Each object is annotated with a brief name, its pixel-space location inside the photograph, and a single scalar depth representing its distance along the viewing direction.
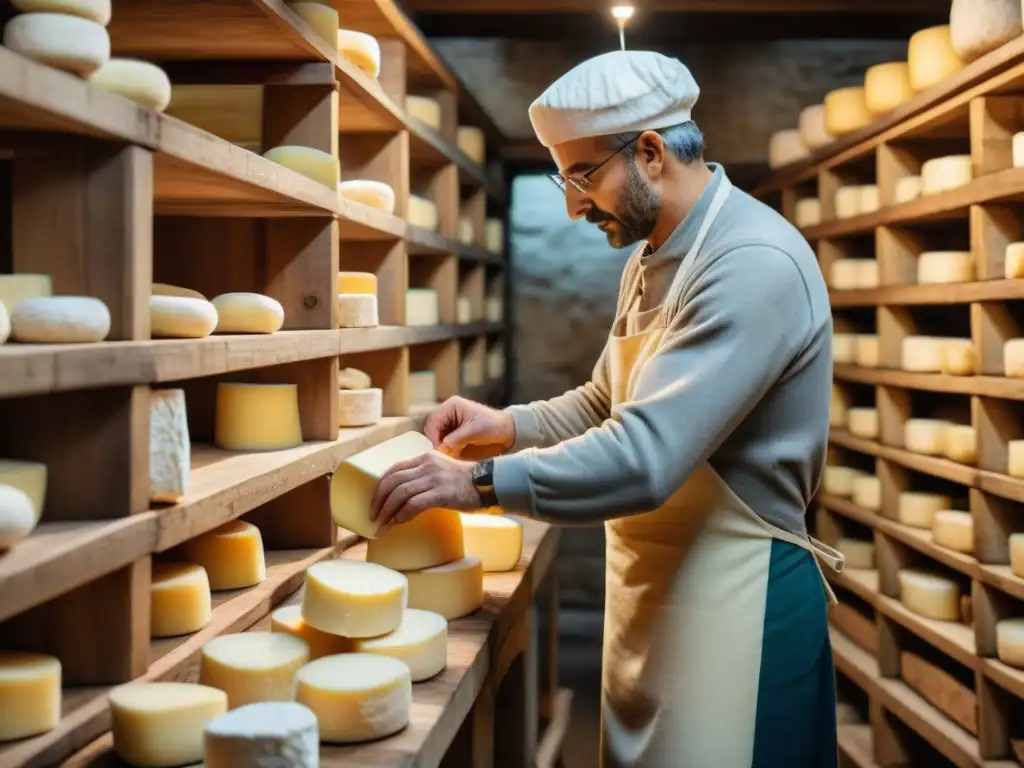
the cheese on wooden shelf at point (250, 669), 1.48
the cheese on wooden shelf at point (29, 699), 1.29
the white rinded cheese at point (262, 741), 1.21
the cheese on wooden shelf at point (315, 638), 1.66
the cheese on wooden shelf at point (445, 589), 1.96
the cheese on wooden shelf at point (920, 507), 3.54
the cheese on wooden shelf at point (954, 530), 3.19
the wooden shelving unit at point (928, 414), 2.96
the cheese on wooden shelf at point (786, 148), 4.66
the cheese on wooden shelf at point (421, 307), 3.47
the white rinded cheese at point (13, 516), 1.22
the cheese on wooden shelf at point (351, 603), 1.60
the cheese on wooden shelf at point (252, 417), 2.20
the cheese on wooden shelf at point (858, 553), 4.13
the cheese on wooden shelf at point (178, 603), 1.73
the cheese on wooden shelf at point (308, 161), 2.23
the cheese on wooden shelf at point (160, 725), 1.31
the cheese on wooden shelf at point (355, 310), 2.57
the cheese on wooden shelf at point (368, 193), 2.73
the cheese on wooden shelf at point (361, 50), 2.67
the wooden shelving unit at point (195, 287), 1.36
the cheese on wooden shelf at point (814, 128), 4.30
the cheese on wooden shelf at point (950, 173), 3.21
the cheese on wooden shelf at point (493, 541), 2.34
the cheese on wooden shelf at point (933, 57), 3.31
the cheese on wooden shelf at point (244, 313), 2.03
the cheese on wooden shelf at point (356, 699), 1.41
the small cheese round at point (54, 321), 1.33
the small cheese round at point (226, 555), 2.02
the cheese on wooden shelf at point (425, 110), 3.71
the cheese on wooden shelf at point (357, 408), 2.68
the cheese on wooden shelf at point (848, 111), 3.99
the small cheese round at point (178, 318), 1.67
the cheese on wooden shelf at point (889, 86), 3.66
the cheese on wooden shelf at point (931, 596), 3.38
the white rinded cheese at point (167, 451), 1.53
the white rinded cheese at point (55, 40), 1.31
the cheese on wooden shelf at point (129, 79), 1.53
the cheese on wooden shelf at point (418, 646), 1.62
